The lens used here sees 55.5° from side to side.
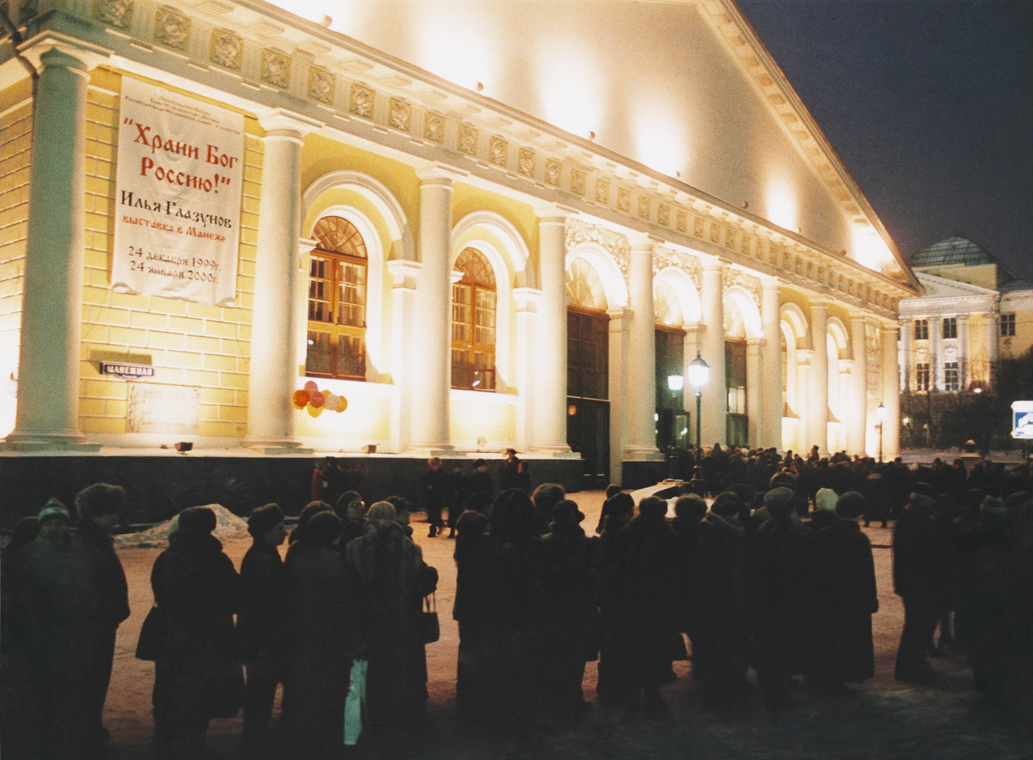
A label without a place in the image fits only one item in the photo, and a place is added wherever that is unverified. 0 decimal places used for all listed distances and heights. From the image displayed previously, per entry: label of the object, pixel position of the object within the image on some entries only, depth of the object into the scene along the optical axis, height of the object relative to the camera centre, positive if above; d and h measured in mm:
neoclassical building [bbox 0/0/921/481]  14891 +4132
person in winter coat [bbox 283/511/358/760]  5535 -1214
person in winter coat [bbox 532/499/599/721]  6383 -1134
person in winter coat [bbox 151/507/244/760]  5352 -1107
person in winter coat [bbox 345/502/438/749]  5840 -1070
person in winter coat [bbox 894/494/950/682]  7953 -1107
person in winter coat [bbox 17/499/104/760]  5180 -1051
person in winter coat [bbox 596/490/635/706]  6875 -1291
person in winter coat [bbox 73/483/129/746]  5379 -779
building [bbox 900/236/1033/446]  74438 +8820
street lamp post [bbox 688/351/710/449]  20547 +1388
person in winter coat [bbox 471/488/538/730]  6293 -1135
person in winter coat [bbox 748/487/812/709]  7324 -1078
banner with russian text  15078 +3722
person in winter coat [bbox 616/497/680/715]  6812 -1188
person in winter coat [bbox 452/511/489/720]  6375 -1073
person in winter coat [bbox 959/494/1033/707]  7328 -1236
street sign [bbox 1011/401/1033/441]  26158 +674
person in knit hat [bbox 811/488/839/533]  7535 -535
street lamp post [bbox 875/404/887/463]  36781 +1128
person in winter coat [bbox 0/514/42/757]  5184 -1348
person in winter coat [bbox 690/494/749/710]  7191 -1188
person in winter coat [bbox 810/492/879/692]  7387 -1171
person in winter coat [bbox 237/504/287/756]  5590 -1002
